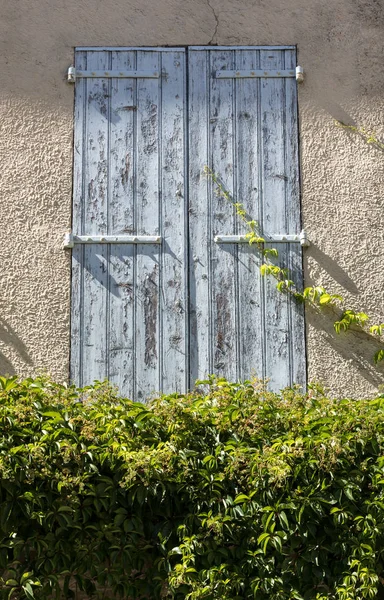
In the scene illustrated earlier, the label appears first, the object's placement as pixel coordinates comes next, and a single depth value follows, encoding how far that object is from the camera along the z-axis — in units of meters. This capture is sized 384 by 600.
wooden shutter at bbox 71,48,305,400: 5.56
